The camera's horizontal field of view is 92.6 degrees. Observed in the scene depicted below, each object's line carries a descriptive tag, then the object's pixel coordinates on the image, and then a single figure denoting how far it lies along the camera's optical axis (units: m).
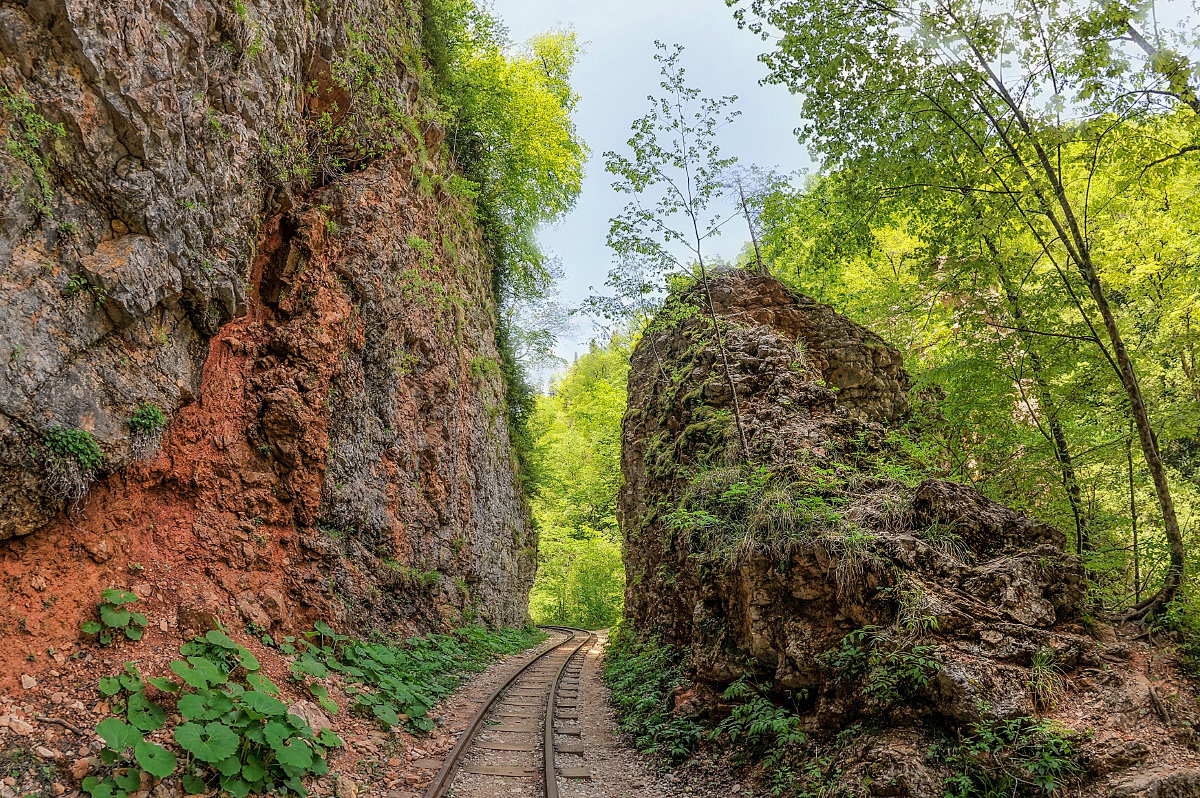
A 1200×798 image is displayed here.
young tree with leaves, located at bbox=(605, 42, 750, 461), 10.38
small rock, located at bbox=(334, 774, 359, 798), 5.52
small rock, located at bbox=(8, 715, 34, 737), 4.15
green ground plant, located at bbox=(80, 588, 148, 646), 5.13
